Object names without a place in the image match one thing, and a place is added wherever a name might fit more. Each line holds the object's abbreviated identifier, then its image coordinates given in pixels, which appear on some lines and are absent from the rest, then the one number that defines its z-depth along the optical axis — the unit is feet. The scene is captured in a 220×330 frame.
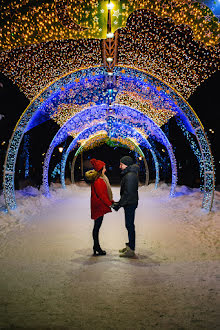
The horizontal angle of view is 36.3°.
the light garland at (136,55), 27.14
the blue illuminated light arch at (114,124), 55.26
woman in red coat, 20.13
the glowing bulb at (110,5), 21.62
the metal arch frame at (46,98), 33.37
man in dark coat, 20.04
